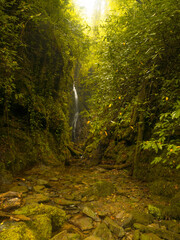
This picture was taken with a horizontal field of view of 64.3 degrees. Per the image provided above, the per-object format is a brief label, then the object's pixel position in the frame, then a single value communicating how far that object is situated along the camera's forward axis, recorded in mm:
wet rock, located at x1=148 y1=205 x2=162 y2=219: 2760
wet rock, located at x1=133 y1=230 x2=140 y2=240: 2134
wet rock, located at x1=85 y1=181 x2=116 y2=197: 3705
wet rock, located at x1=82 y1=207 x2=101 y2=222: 2656
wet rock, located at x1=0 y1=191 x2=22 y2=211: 2337
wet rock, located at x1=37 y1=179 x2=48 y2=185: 3895
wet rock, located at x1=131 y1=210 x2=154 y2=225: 2535
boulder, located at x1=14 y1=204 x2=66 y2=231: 2235
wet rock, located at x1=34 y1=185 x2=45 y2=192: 3479
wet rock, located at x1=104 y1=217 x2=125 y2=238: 2264
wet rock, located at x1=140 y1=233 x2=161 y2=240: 2093
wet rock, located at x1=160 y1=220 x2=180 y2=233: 2355
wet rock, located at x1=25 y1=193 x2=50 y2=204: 2773
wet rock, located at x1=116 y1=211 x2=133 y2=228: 2472
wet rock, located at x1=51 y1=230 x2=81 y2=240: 1947
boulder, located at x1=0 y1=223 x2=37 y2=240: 1574
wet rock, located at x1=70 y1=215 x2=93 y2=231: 2366
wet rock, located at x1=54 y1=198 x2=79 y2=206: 3086
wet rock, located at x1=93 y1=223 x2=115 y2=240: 2170
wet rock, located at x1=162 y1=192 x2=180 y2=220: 2678
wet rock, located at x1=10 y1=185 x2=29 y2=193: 3153
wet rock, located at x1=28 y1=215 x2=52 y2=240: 1881
